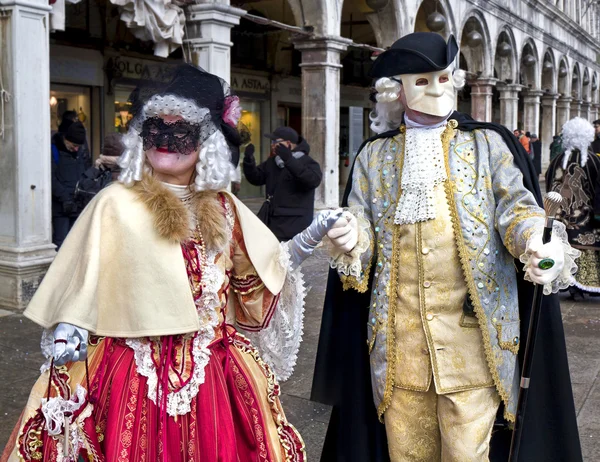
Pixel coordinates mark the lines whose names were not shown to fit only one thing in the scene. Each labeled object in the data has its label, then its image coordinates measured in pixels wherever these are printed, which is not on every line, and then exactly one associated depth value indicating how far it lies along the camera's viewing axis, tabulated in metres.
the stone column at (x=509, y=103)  20.97
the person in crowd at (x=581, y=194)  7.42
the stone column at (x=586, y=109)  33.62
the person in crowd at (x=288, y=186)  7.03
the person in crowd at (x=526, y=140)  17.62
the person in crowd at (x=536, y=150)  19.21
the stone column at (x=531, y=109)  24.08
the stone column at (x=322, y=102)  11.19
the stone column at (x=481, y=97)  18.22
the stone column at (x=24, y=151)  6.29
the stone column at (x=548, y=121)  26.27
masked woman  2.38
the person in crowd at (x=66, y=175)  7.31
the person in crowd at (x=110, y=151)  6.13
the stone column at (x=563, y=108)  29.42
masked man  2.60
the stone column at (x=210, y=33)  8.53
